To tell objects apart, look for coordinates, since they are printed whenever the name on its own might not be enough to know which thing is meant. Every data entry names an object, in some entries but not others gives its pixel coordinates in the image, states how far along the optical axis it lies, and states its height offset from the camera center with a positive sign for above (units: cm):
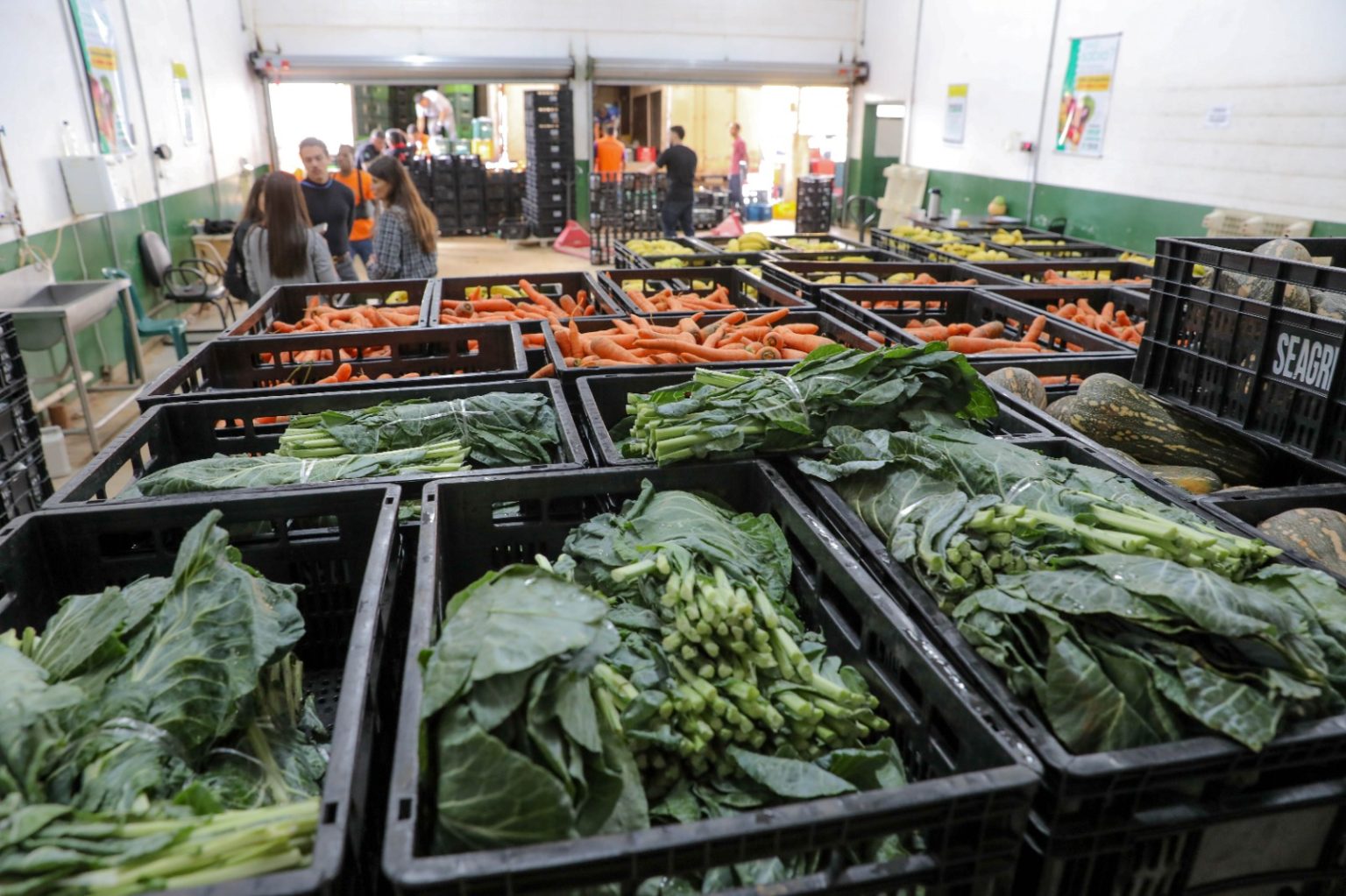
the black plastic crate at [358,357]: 299 -68
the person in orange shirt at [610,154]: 1248 +21
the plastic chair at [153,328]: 618 -114
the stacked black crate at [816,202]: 1233 -44
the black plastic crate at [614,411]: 202 -64
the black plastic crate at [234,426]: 215 -67
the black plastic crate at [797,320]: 267 -61
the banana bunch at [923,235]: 653 -49
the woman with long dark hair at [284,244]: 473 -42
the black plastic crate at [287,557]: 141 -73
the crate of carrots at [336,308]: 367 -64
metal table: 466 -82
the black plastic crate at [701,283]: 417 -58
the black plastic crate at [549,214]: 1322 -67
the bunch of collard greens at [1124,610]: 116 -64
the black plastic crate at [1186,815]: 105 -80
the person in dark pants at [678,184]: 1084 -18
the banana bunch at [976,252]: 576 -54
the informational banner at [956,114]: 1034 +69
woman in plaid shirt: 518 -35
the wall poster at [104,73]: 654 +72
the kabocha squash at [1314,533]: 172 -72
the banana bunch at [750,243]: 638 -54
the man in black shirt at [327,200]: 620 -24
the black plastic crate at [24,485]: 271 -102
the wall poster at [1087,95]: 774 +70
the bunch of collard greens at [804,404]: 190 -53
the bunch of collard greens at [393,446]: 199 -69
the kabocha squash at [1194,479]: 224 -79
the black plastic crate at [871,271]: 464 -53
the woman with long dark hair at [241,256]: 509 -53
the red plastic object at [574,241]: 1259 -102
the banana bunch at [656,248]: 582 -53
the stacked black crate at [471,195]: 1427 -44
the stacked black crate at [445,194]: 1409 -43
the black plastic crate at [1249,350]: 192 -43
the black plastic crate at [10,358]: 286 -64
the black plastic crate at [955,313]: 340 -62
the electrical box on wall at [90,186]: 605 -14
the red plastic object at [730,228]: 1244 -82
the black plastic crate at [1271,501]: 187 -70
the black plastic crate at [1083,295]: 416 -60
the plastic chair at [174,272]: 702 -92
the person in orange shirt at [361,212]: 844 -42
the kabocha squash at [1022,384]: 275 -66
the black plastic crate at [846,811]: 89 -71
